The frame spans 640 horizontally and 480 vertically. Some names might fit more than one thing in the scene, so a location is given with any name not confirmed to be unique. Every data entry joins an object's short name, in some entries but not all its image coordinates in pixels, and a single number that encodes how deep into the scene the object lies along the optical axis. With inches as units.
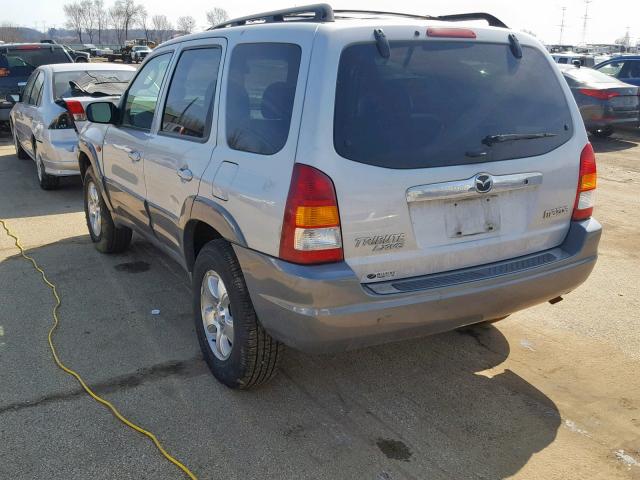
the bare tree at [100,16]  5580.7
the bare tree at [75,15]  5622.5
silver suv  109.4
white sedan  319.3
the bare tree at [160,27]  5191.9
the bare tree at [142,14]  5064.0
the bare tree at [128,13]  4928.6
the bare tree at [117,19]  5007.4
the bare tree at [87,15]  5649.6
